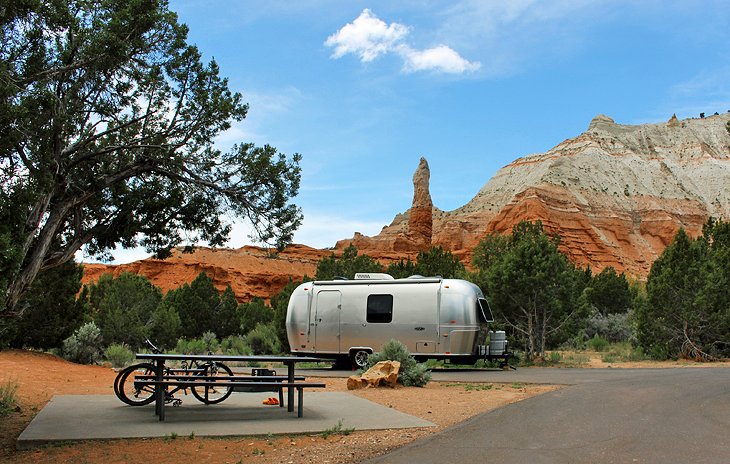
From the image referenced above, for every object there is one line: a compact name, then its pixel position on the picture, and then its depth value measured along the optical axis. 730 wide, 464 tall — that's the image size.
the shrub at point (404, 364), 12.64
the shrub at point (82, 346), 17.53
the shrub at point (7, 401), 8.66
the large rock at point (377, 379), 12.20
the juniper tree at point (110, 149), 6.71
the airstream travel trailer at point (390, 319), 17.12
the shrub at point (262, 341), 27.55
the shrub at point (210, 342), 26.00
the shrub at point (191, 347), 23.86
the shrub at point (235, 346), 25.75
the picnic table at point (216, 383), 8.05
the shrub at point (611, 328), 32.44
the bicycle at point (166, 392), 9.25
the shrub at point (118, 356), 17.08
